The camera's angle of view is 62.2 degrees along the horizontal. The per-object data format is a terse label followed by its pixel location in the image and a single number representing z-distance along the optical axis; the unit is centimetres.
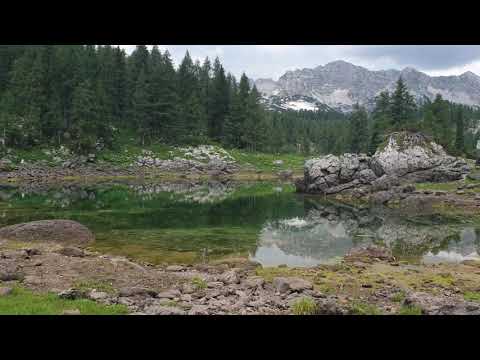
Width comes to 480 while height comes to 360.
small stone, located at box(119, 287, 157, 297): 1605
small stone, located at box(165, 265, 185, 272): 2233
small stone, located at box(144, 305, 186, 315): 1379
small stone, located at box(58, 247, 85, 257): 2333
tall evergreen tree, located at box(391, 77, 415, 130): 9769
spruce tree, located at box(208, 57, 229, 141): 13738
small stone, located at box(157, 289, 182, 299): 1634
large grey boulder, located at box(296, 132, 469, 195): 7238
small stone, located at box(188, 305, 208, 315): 1409
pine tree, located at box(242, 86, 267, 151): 13062
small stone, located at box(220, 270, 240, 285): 1925
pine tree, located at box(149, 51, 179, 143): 11731
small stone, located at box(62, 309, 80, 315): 1282
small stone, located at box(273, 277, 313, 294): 1800
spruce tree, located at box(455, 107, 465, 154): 11219
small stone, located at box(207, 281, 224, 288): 1848
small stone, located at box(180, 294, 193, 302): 1619
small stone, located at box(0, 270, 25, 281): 1733
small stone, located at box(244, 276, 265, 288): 1870
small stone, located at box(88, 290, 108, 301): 1517
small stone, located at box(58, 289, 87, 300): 1488
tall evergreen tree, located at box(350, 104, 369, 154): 12569
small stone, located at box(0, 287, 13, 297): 1477
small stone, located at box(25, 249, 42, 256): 2236
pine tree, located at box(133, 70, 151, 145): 11431
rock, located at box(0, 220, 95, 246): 2898
